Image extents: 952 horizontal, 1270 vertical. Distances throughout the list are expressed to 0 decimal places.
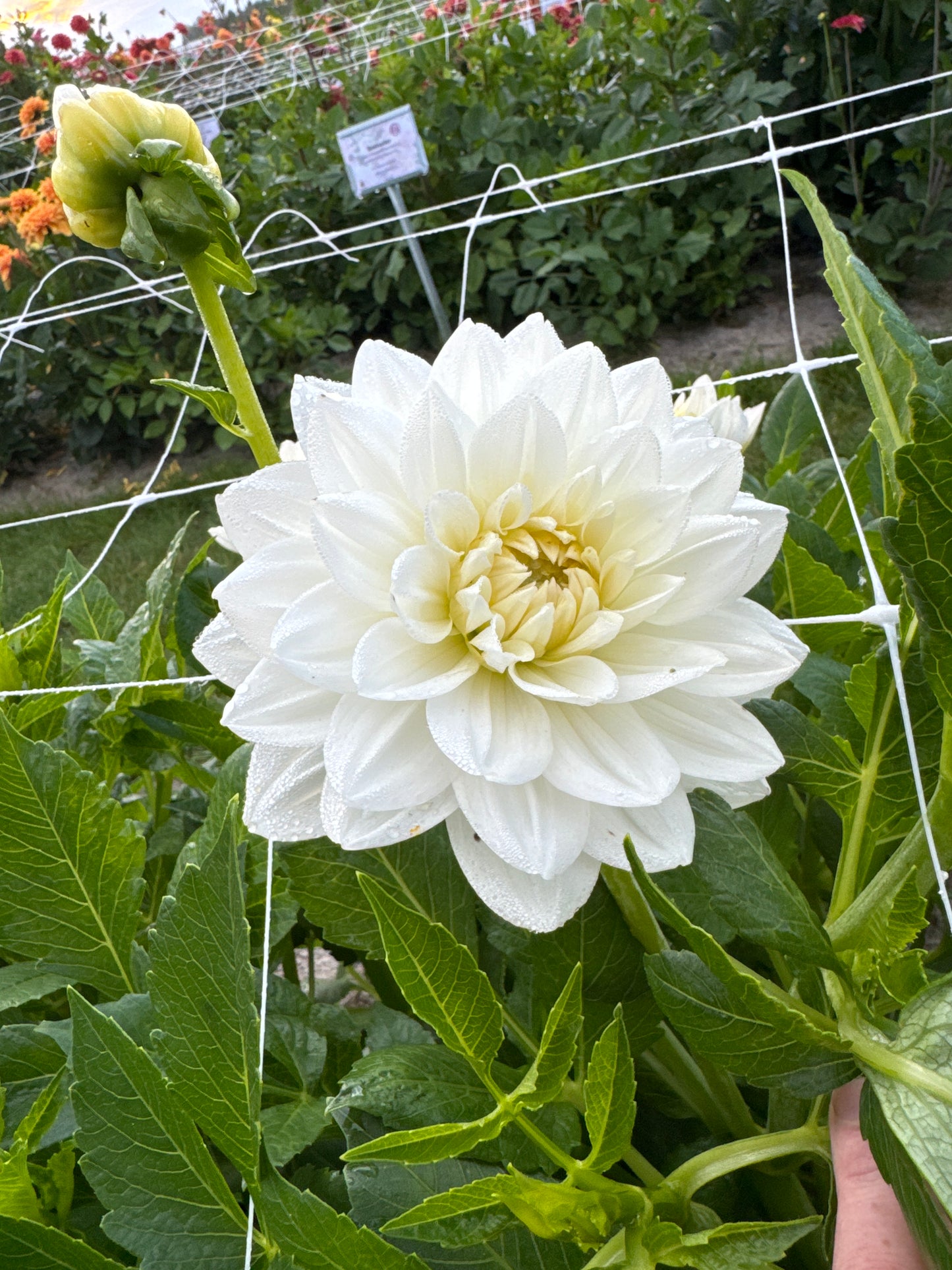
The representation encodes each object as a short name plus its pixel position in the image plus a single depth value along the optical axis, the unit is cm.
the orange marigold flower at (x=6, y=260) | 280
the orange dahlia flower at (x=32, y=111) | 316
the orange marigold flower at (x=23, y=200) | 279
